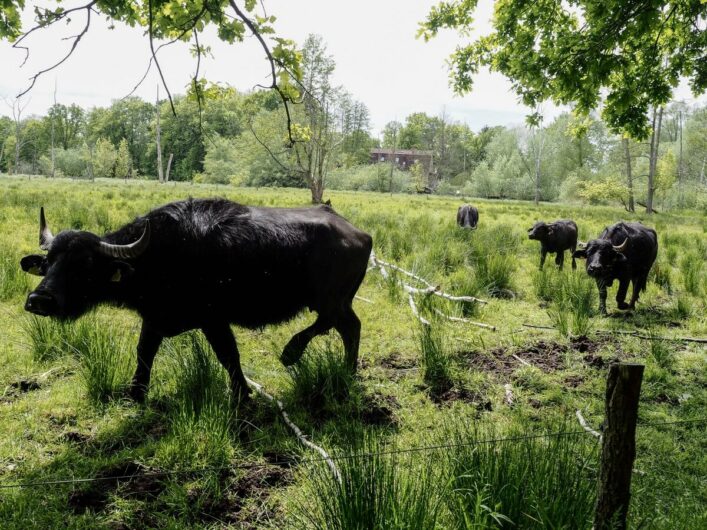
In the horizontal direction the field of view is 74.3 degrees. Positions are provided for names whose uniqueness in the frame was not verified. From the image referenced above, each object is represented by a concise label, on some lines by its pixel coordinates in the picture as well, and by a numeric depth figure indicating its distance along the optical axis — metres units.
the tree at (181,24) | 2.77
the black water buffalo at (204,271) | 3.91
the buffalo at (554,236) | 11.22
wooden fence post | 1.93
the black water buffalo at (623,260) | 7.56
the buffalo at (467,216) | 16.11
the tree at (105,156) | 68.19
